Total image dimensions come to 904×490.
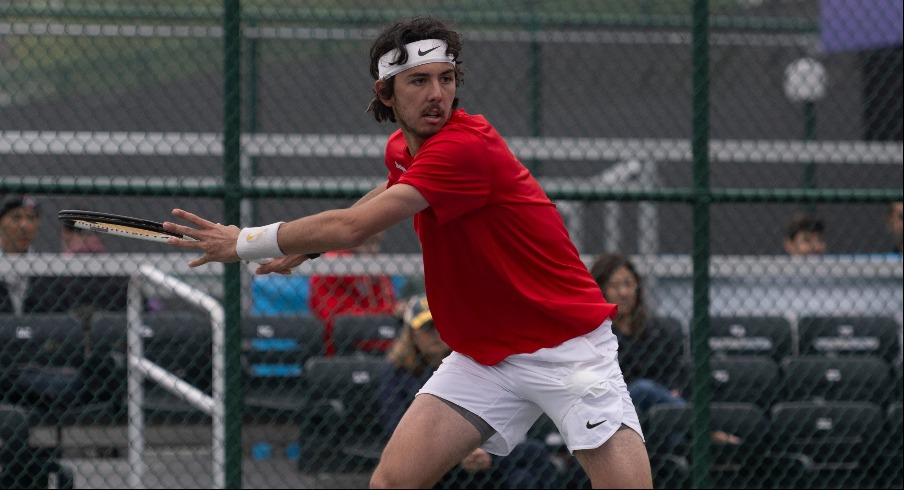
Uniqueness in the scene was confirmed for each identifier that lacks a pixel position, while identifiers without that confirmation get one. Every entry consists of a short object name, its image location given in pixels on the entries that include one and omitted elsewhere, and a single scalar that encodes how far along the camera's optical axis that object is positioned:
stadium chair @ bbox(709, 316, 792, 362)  13.92
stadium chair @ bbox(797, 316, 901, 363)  13.89
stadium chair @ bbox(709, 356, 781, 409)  12.41
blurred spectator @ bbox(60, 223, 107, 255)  15.32
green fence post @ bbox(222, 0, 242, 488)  10.05
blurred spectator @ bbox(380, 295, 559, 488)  10.79
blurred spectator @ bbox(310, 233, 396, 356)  13.51
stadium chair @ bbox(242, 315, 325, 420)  12.93
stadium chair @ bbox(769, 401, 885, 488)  11.77
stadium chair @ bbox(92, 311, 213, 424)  11.90
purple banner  14.05
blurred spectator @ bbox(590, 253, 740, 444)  11.46
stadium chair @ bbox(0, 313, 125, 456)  10.73
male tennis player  7.20
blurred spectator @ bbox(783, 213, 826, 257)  14.78
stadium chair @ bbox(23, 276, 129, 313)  11.60
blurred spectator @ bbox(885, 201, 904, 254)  12.53
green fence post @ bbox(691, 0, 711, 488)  10.56
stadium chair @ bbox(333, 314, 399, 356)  13.15
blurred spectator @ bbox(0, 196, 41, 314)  11.68
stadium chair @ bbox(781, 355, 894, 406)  12.55
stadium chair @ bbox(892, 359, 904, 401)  12.40
